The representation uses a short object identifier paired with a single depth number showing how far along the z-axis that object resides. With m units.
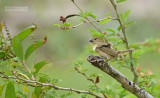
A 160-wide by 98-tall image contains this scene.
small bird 5.59
